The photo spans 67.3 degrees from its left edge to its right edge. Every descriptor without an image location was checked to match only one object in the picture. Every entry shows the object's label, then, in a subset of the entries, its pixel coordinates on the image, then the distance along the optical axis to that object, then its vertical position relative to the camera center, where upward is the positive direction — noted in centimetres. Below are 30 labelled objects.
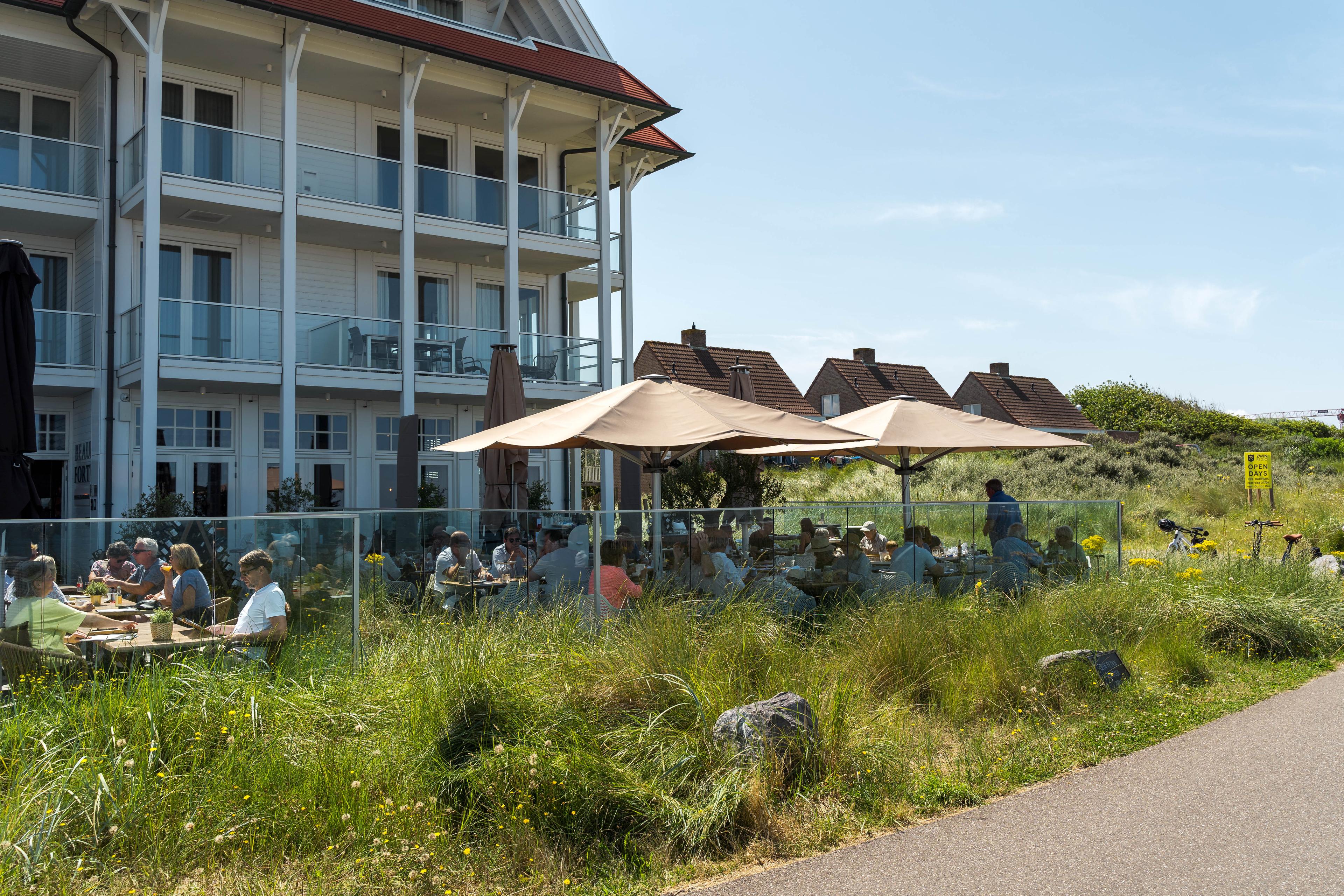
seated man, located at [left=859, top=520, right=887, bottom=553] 946 -58
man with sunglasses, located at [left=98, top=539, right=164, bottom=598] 705 -61
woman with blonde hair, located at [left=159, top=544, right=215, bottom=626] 654 -67
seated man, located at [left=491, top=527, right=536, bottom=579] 879 -66
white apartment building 1593 +452
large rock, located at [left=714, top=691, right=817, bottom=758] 537 -133
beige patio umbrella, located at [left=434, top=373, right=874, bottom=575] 856 +50
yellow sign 1942 +4
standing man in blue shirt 1039 -41
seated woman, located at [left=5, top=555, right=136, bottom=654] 594 -71
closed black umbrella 1038 +120
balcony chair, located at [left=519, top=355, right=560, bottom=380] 1928 +220
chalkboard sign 768 -149
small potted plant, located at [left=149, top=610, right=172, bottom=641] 627 -86
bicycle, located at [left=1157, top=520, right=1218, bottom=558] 1458 -101
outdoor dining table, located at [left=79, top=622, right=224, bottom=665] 603 -95
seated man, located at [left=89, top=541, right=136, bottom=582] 691 -54
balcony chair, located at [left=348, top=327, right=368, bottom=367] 1755 +236
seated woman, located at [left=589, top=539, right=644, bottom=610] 773 -75
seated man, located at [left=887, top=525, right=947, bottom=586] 924 -77
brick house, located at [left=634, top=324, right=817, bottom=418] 3838 +450
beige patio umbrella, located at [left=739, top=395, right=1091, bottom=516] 1095 +51
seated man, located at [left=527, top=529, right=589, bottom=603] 800 -71
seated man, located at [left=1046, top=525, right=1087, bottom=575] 1070 -84
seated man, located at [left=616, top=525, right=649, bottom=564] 801 -52
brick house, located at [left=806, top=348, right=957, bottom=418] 4750 +460
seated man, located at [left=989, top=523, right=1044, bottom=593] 1012 -86
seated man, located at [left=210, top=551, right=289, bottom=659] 652 -84
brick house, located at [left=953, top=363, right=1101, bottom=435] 5069 +388
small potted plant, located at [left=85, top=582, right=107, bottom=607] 658 -68
